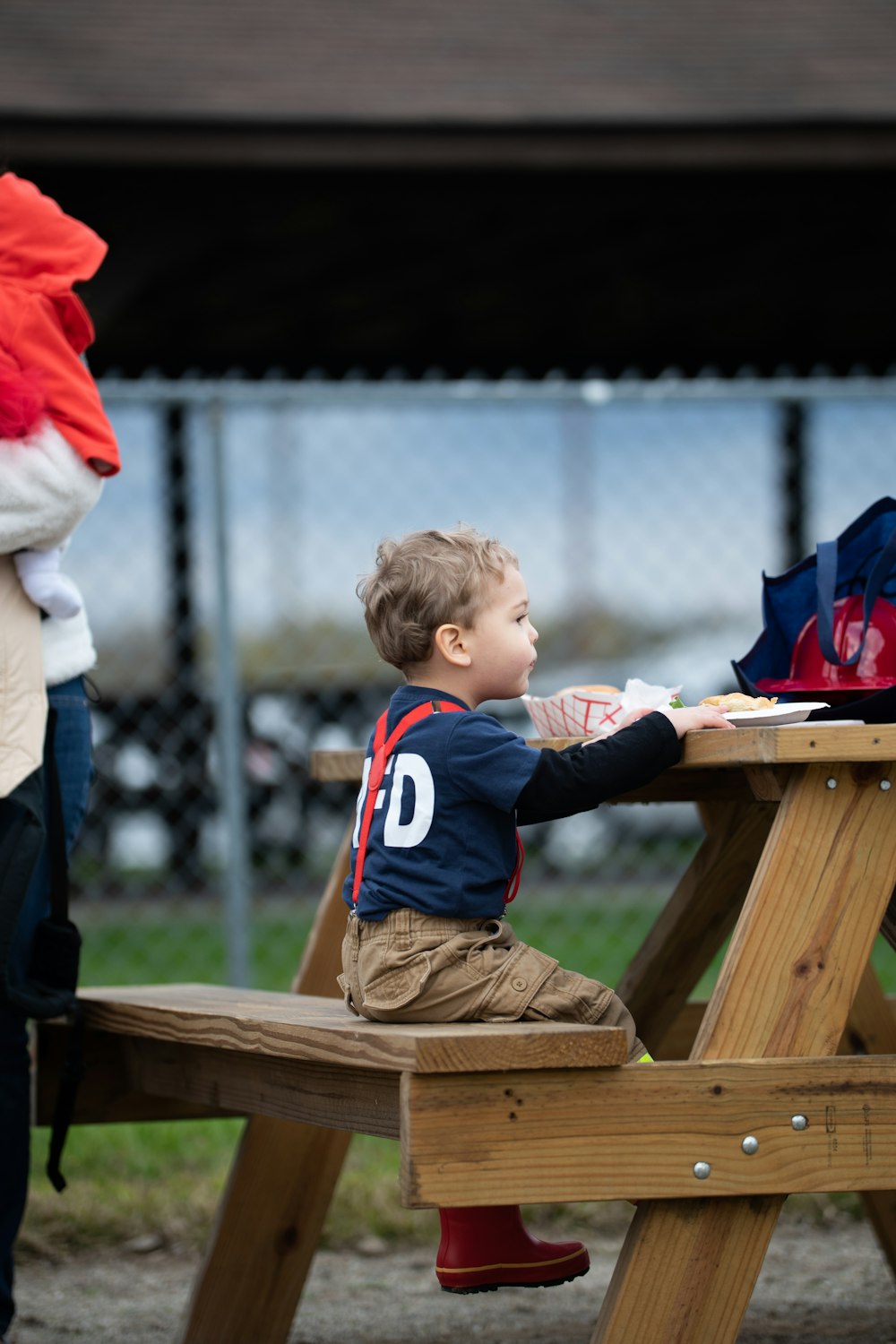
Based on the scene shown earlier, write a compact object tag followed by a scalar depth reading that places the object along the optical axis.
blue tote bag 4.71
